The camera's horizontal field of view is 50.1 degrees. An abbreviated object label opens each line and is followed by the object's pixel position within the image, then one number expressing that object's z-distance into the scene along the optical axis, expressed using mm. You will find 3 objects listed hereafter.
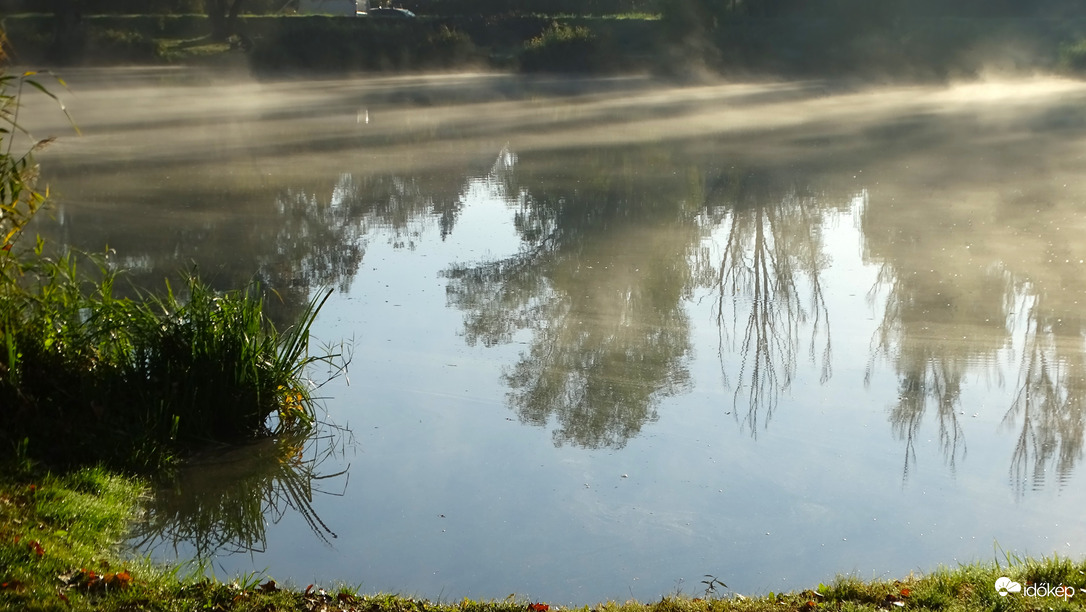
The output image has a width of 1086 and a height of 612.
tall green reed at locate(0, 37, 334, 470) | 5871
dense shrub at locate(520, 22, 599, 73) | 38188
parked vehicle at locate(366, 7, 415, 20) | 53578
